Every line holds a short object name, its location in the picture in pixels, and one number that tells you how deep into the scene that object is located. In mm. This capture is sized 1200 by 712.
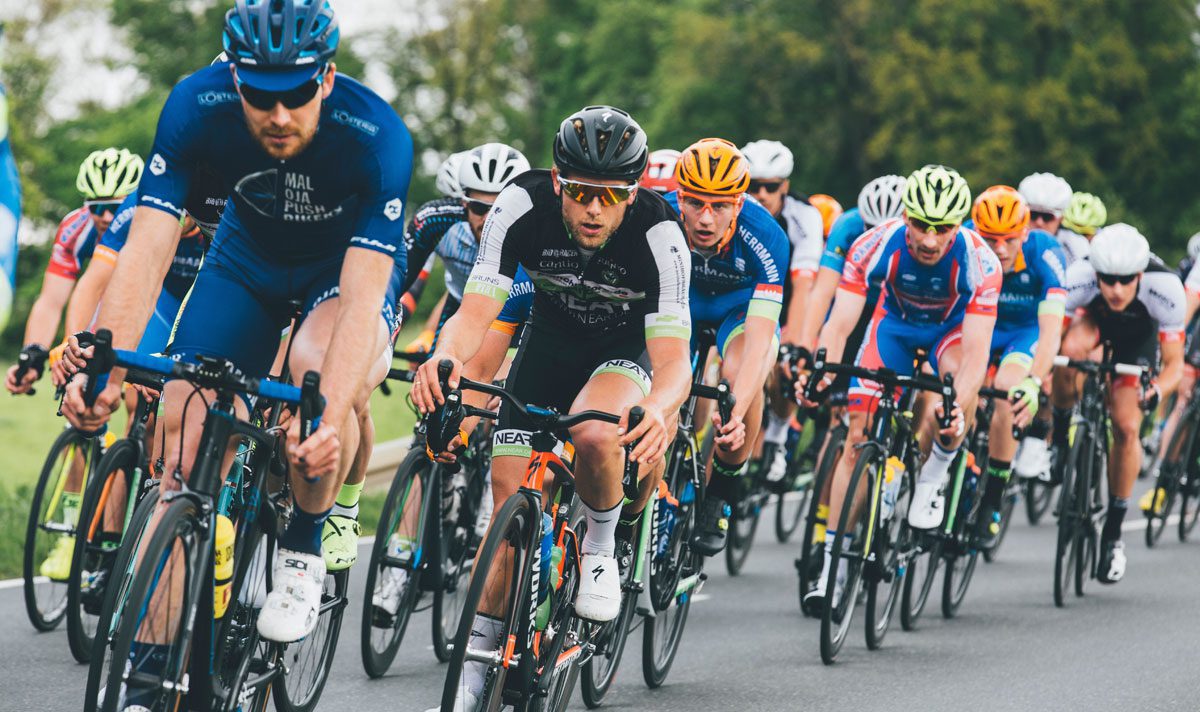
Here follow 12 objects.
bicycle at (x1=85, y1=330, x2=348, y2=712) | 8477
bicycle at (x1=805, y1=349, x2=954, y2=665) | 15734
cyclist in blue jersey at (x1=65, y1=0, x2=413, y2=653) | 9328
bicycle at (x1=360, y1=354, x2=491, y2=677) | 14023
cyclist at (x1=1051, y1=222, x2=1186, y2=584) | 21047
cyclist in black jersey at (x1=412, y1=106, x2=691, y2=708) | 10961
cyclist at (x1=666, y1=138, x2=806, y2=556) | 15258
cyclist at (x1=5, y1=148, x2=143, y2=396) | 16750
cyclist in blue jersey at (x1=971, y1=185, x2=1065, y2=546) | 19734
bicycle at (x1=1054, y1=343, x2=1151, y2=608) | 19391
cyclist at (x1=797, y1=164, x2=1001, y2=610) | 16953
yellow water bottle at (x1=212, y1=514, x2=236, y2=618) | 9219
